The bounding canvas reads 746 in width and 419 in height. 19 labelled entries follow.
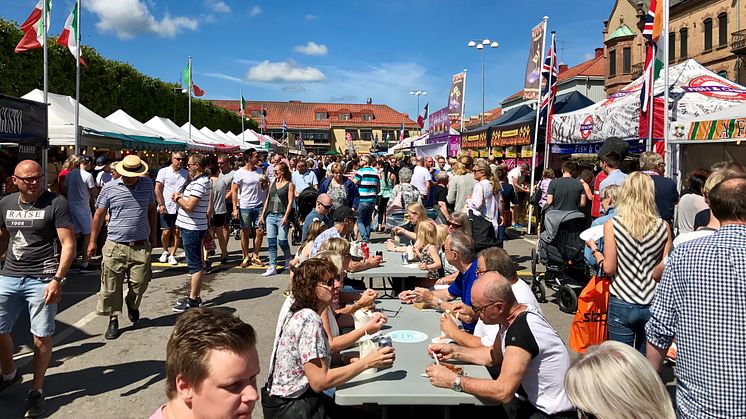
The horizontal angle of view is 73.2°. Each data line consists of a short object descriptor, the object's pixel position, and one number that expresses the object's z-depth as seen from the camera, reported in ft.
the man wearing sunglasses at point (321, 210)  22.63
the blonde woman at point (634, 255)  11.36
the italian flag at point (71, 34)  40.70
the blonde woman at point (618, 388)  5.47
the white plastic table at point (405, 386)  8.50
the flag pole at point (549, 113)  40.01
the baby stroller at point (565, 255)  20.99
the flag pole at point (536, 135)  39.11
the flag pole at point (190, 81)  77.75
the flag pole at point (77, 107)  34.32
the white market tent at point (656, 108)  29.43
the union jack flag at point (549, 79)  40.04
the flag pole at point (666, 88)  26.37
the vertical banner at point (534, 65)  40.32
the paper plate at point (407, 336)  11.32
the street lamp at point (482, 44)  83.65
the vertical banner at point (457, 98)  68.18
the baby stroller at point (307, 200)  30.35
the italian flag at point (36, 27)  34.55
